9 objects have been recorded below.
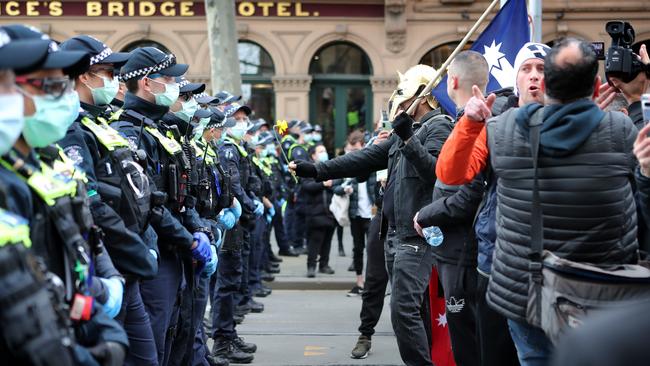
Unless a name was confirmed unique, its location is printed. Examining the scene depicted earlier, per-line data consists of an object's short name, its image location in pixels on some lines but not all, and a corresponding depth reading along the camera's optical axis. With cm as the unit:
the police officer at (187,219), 606
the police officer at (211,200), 674
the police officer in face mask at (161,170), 545
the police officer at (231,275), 812
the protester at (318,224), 1338
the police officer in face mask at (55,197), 305
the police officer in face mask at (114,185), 433
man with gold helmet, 632
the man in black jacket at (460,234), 529
